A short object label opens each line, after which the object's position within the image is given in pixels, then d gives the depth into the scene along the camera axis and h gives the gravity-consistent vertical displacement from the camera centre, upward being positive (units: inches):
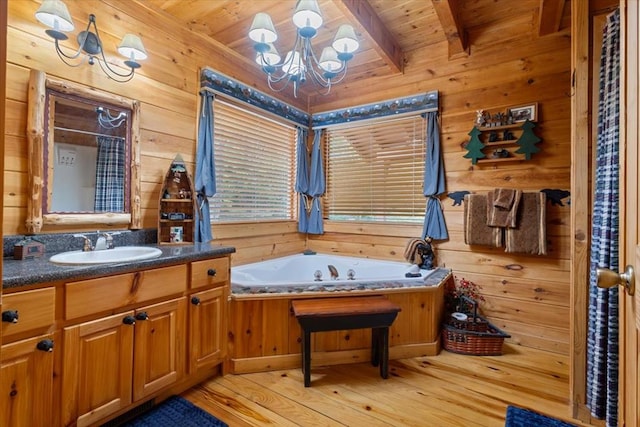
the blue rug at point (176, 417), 65.5 -43.3
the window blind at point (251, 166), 113.4 +18.8
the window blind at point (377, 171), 127.2 +19.2
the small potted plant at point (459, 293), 110.0 -26.7
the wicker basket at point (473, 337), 97.7 -36.5
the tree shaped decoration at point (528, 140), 101.7 +25.1
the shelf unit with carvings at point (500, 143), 105.1 +25.3
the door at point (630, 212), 28.4 +0.9
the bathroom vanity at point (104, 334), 49.6 -23.3
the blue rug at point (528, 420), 66.2 -42.3
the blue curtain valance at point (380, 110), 120.0 +43.3
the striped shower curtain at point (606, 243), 55.2 -4.0
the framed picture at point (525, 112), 102.7 +34.7
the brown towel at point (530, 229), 99.3 -3.0
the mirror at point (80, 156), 68.7 +13.0
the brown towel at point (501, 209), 101.8 +3.1
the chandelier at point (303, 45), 69.2 +41.9
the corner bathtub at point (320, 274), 89.7 -20.1
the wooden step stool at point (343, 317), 79.4 -25.6
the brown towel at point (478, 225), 106.3 -2.5
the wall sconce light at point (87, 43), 65.5 +39.4
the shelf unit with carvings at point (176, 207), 90.8 +1.3
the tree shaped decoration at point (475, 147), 110.3 +24.6
